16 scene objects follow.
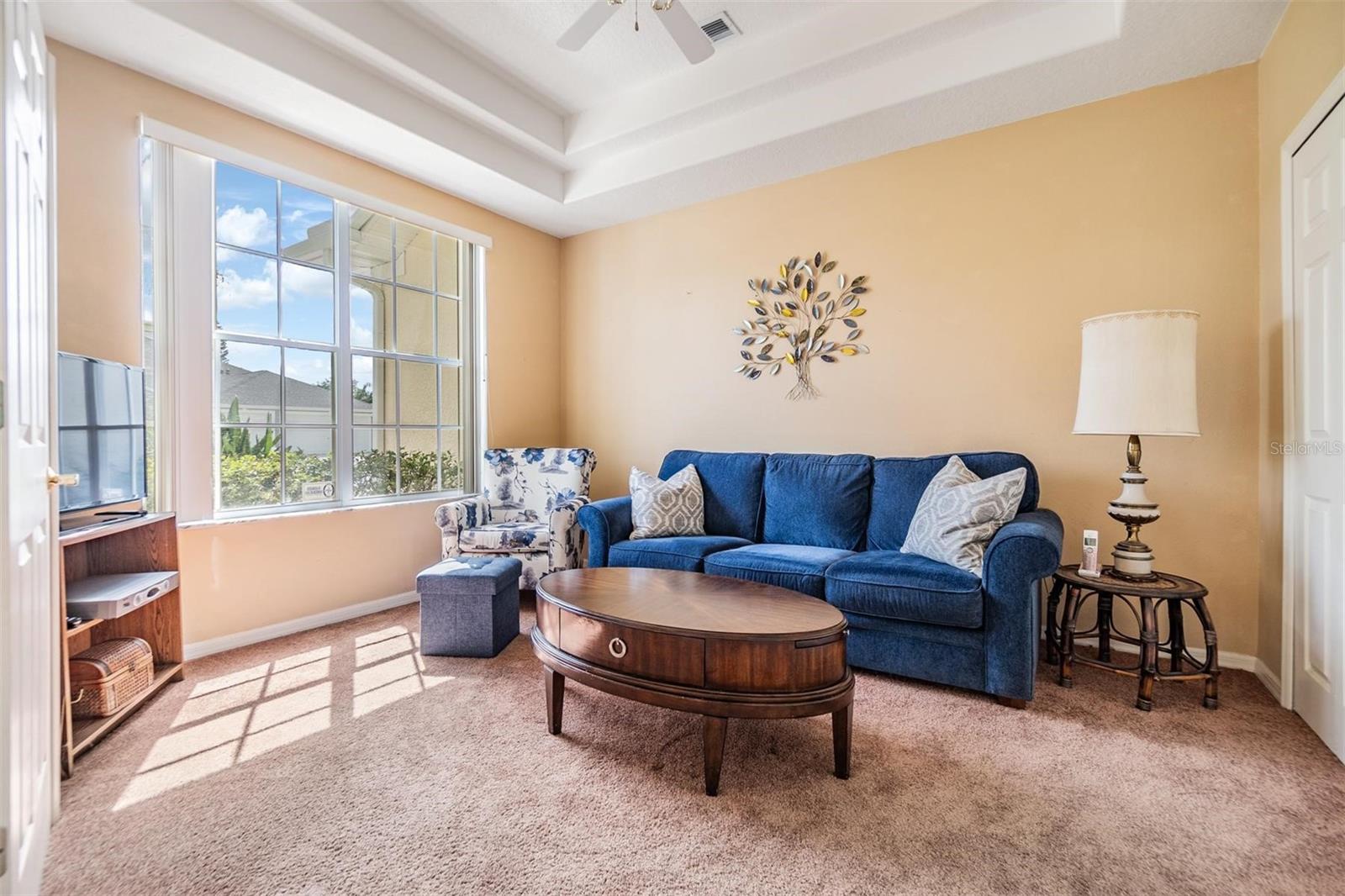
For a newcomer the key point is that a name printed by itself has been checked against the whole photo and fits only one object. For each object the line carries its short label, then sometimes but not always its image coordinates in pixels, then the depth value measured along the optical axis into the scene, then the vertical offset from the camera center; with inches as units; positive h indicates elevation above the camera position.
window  115.4 +23.5
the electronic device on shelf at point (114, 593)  81.4 -21.0
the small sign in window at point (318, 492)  135.6 -10.6
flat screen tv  81.4 +2.5
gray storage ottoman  111.3 -31.1
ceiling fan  85.9 +63.1
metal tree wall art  142.9 +30.2
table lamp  90.4 +8.1
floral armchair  140.2 -16.7
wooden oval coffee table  68.1 -25.4
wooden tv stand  93.4 -19.8
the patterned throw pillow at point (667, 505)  135.0 -14.1
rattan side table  88.8 -29.9
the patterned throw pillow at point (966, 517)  98.0 -12.6
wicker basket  82.6 -32.8
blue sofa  90.4 -21.2
